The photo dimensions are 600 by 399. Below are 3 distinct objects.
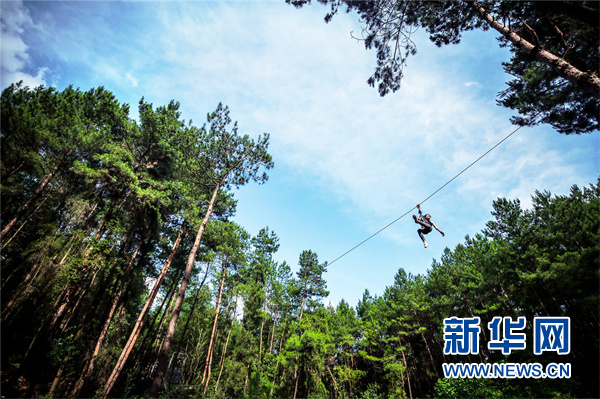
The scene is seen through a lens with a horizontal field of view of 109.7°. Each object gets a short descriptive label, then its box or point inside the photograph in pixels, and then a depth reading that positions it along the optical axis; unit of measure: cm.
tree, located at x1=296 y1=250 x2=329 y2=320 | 2672
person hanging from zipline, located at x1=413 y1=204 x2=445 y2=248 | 797
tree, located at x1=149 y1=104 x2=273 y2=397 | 1213
